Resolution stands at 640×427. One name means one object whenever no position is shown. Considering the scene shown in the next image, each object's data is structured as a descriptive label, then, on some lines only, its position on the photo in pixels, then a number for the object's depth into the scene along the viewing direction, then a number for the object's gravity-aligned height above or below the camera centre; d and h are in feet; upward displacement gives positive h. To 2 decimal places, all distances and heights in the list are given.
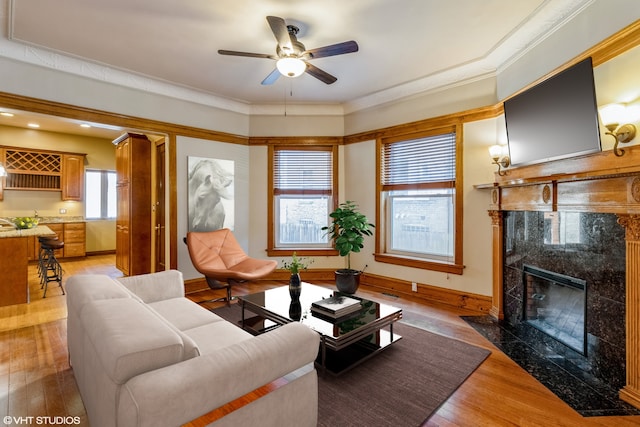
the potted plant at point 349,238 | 14.07 -1.10
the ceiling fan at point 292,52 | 8.30 +4.60
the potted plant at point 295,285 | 9.48 -2.16
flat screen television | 7.49 +2.61
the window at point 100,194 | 24.43 +1.71
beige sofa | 3.60 -2.04
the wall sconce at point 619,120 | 6.78 +2.05
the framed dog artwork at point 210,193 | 15.08 +1.08
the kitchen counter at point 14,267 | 12.26 -2.05
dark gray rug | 6.16 -3.96
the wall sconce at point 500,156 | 11.06 +2.09
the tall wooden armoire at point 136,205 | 16.70 +0.56
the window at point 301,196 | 16.99 +1.01
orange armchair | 12.41 -2.05
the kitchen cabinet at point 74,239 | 22.63 -1.72
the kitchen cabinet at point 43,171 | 21.11 +3.18
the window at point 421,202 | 13.26 +0.54
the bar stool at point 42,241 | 14.71 -1.23
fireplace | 7.16 -1.82
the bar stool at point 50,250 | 14.40 -1.67
